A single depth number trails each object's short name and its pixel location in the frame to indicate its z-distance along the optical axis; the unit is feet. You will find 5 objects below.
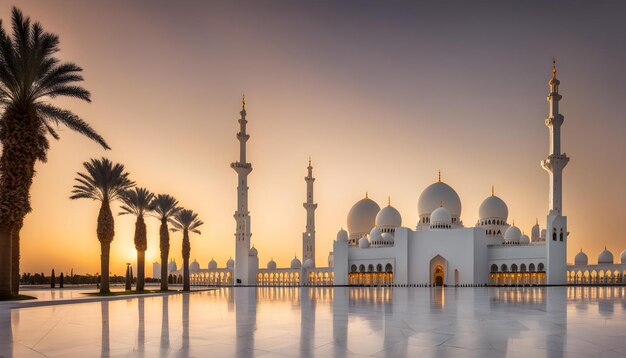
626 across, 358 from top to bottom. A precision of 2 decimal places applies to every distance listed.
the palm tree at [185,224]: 136.05
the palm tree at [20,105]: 64.49
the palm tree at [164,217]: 118.73
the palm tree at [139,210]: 110.32
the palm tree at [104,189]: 90.07
